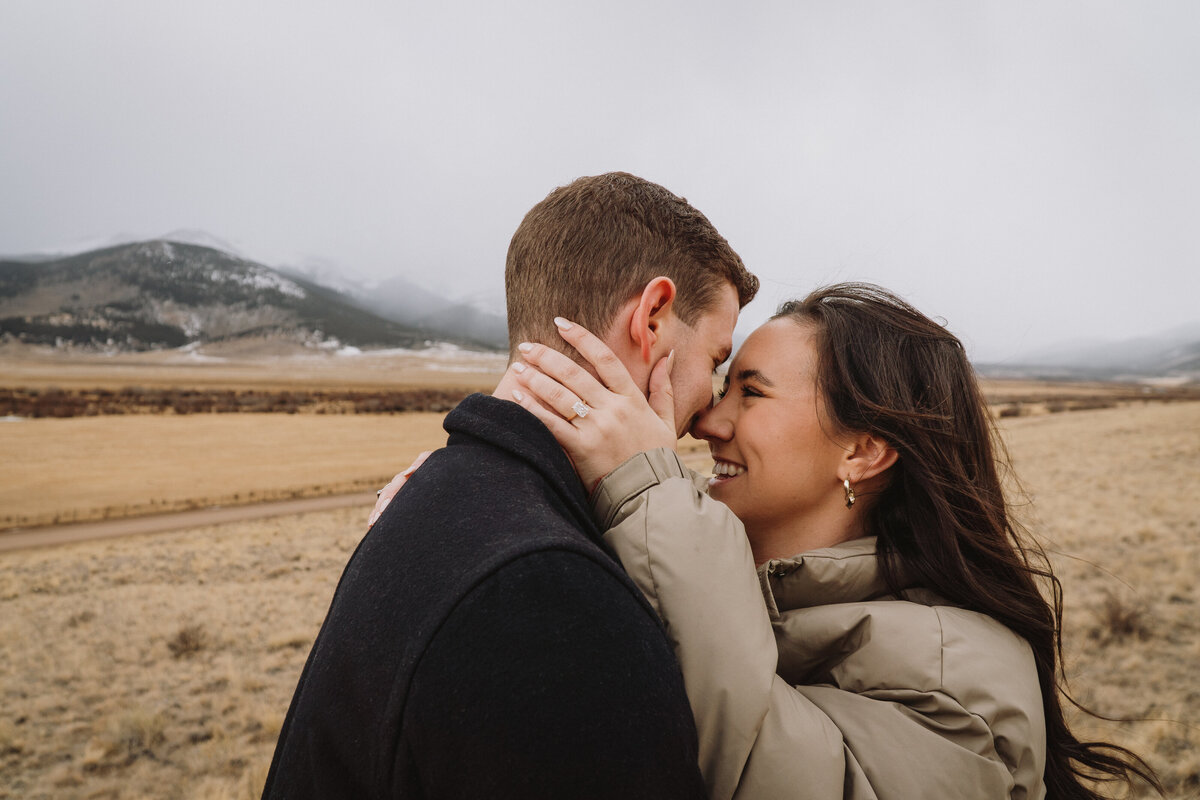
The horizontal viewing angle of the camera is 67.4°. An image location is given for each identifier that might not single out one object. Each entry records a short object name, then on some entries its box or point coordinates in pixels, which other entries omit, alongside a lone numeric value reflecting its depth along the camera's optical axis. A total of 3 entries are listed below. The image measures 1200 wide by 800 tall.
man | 0.47
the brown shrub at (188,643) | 6.26
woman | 0.59
